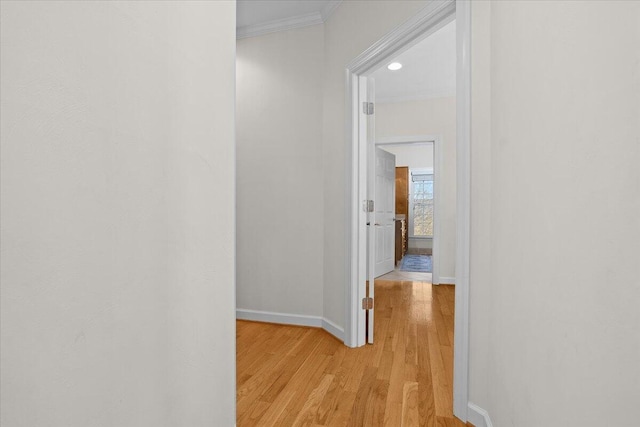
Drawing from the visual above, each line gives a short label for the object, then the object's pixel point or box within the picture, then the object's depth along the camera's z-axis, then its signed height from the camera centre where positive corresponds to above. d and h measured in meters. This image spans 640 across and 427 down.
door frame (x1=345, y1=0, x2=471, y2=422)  1.56 +0.21
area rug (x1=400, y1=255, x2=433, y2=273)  6.19 -1.20
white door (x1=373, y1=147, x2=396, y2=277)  5.20 -0.12
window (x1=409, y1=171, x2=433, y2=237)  9.26 +0.01
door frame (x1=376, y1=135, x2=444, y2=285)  4.74 +0.23
